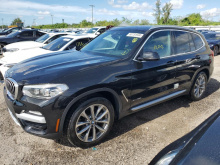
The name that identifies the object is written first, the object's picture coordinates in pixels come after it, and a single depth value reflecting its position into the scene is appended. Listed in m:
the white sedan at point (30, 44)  7.51
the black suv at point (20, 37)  11.45
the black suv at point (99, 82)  2.41
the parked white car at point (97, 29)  15.51
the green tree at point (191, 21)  43.66
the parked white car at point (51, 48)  5.53
